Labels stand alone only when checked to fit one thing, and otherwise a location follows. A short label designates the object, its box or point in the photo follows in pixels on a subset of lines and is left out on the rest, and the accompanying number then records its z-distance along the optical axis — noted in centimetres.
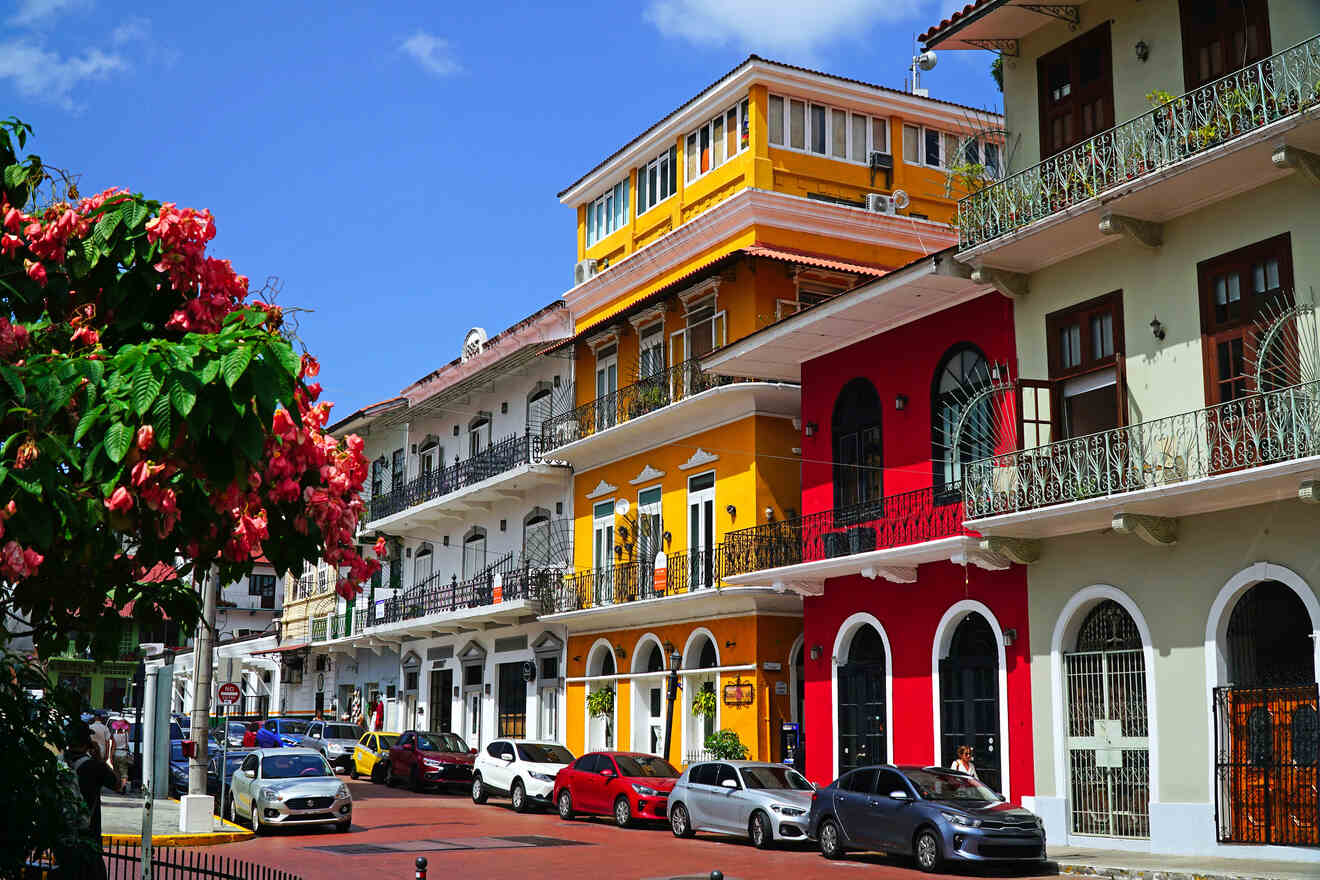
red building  2402
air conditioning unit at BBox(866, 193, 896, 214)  3466
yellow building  3189
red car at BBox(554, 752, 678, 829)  2706
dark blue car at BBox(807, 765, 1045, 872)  1927
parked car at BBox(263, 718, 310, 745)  4588
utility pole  2439
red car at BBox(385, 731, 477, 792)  3694
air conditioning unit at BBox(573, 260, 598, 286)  4016
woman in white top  2311
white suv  3125
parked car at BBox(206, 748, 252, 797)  3216
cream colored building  1881
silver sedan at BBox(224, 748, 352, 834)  2533
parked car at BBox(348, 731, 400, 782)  4056
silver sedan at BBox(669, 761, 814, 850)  2322
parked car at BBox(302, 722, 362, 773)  4322
